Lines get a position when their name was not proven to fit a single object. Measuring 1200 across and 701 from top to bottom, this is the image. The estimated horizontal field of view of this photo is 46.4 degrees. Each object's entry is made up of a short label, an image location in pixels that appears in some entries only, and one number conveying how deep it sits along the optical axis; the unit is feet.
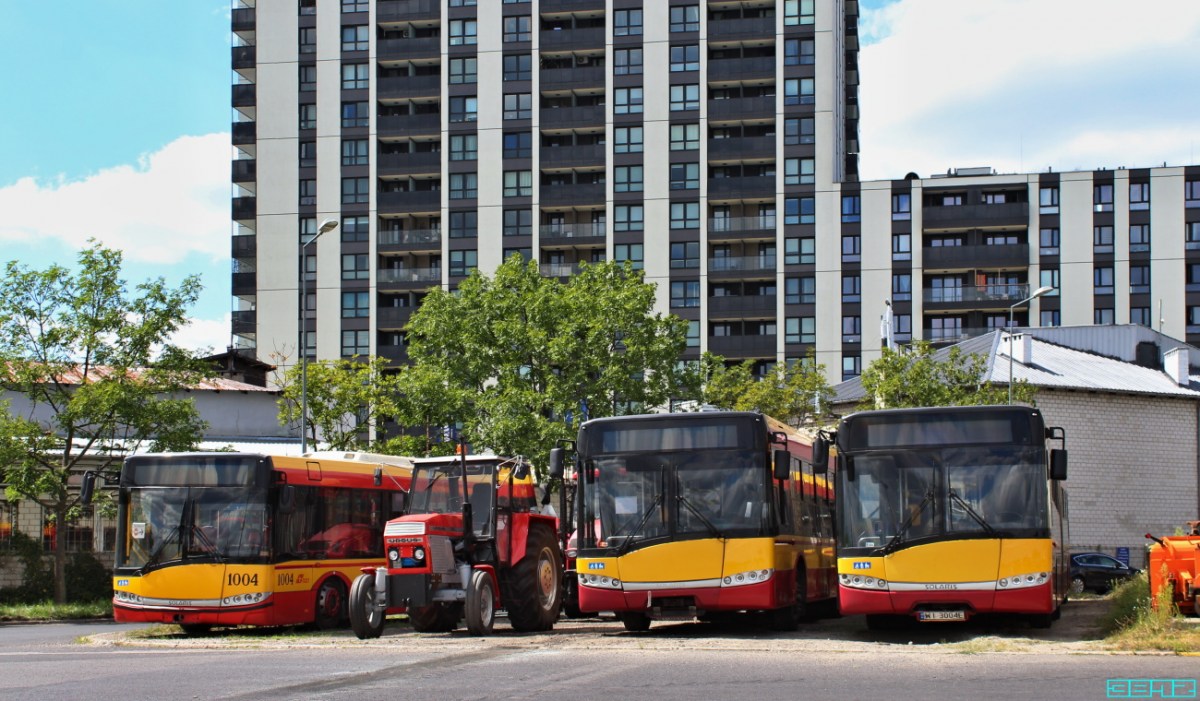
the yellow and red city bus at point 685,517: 62.39
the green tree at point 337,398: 164.55
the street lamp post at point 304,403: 110.11
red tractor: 65.77
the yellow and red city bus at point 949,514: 58.49
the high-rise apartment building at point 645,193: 267.18
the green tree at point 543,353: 150.20
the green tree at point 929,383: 160.66
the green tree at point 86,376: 109.50
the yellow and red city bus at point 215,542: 71.05
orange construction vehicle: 66.18
